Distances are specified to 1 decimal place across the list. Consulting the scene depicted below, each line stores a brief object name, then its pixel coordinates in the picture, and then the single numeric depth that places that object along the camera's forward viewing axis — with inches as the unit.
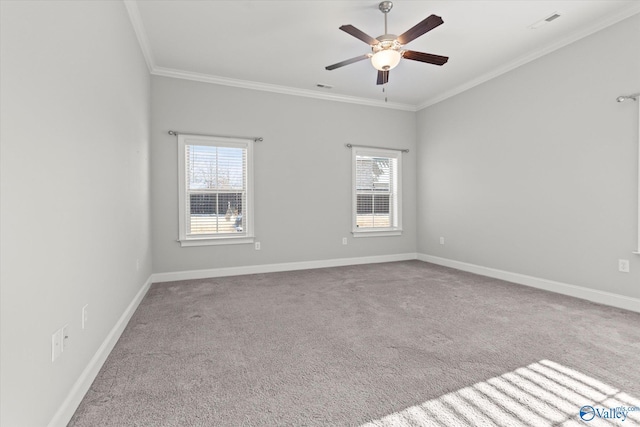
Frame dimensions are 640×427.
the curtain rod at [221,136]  169.5
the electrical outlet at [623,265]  120.3
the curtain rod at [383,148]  211.2
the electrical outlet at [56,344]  54.1
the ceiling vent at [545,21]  121.6
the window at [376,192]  216.8
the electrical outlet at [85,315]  68.5
